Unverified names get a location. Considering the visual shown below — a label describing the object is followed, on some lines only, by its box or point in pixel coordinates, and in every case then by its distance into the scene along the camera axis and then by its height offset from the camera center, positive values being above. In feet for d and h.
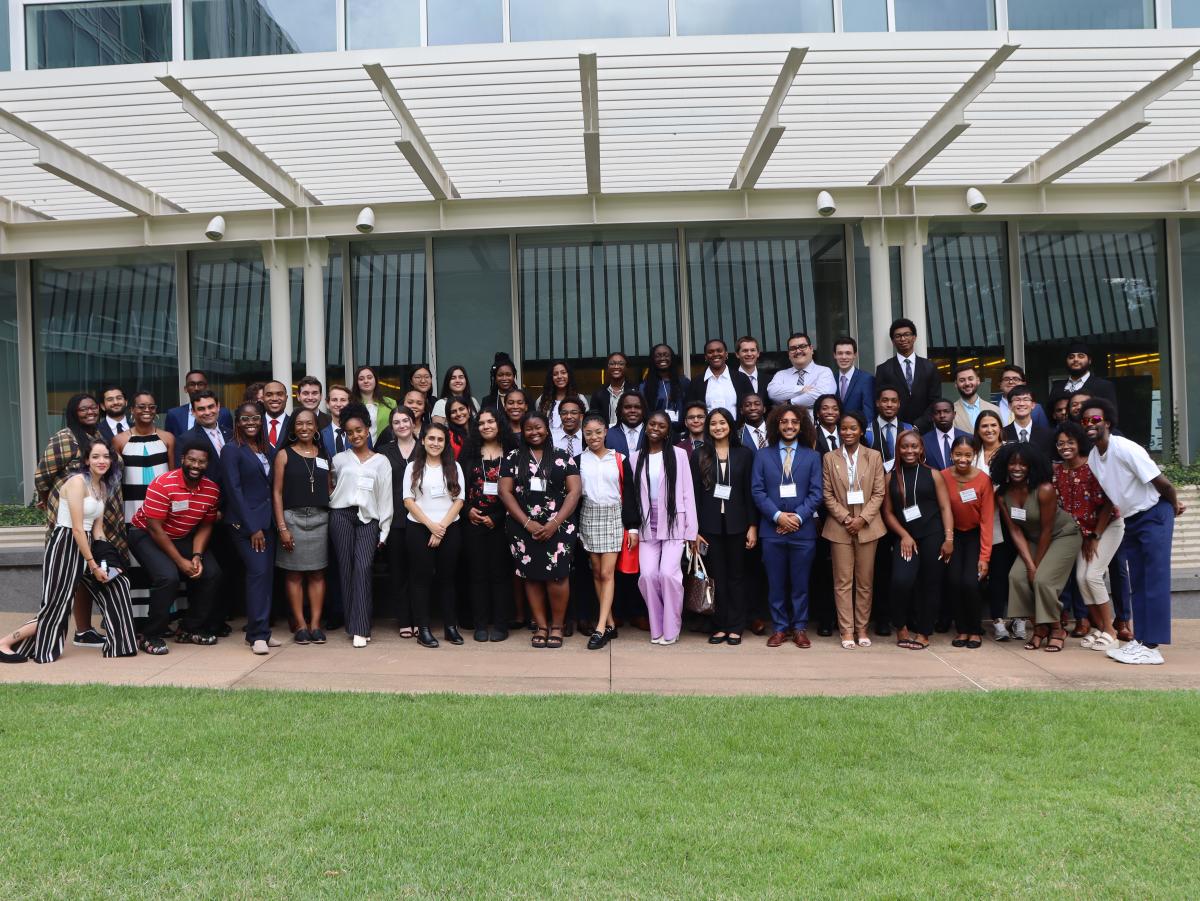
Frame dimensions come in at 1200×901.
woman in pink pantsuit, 23.39 -1.31
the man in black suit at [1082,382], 27.12 +2.14
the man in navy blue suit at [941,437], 24.49 +0.59
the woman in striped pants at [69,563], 21.30 -1.84
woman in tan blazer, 23.09 -1.41
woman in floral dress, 22.91 -0.85
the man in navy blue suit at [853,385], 27.22 +2.22
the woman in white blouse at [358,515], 23.27 -1.00
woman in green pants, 22.82 -1.97
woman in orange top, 23.15 -1.78
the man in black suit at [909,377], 27.04 +2.39
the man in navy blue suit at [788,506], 23.18 -1.02
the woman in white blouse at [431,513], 23.21 -0.97
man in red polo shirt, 22.63 -1.32
